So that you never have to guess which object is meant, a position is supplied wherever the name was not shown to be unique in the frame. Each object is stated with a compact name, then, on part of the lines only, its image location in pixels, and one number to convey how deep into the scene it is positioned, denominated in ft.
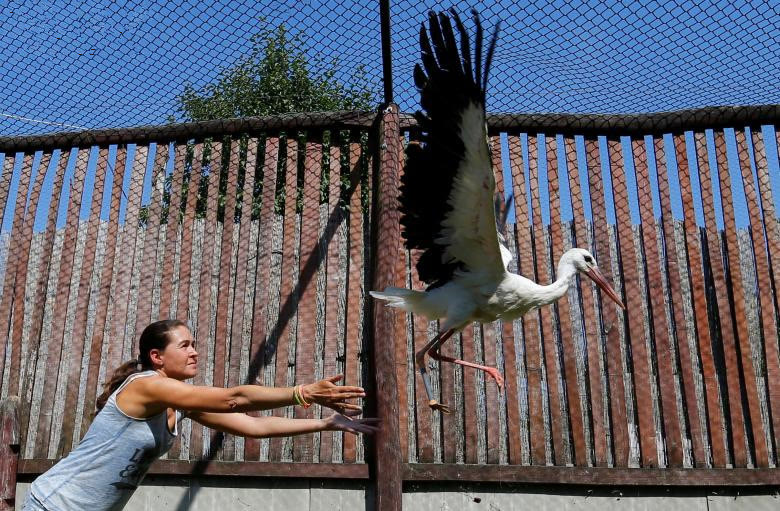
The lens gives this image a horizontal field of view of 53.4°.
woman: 8.73
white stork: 12.91
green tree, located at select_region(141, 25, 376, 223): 29.04
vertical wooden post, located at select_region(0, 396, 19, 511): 14.56
